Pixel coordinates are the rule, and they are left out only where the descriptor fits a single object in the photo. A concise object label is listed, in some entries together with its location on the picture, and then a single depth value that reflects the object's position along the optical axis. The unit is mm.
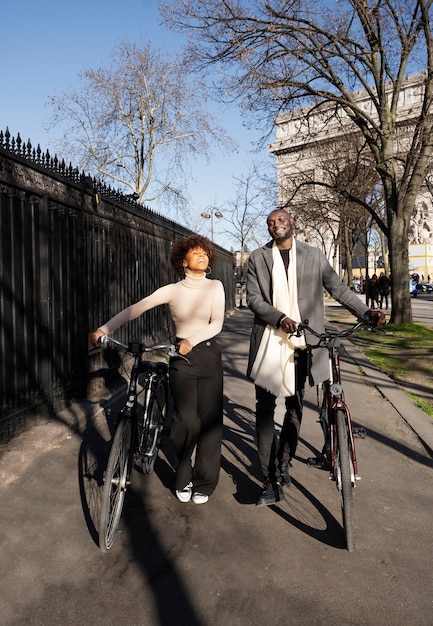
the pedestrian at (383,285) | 26016
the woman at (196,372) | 3645
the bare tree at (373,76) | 13594
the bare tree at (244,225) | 34181
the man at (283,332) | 3709
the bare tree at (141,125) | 27016
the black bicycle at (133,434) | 3086
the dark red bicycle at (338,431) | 3074
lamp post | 39150
